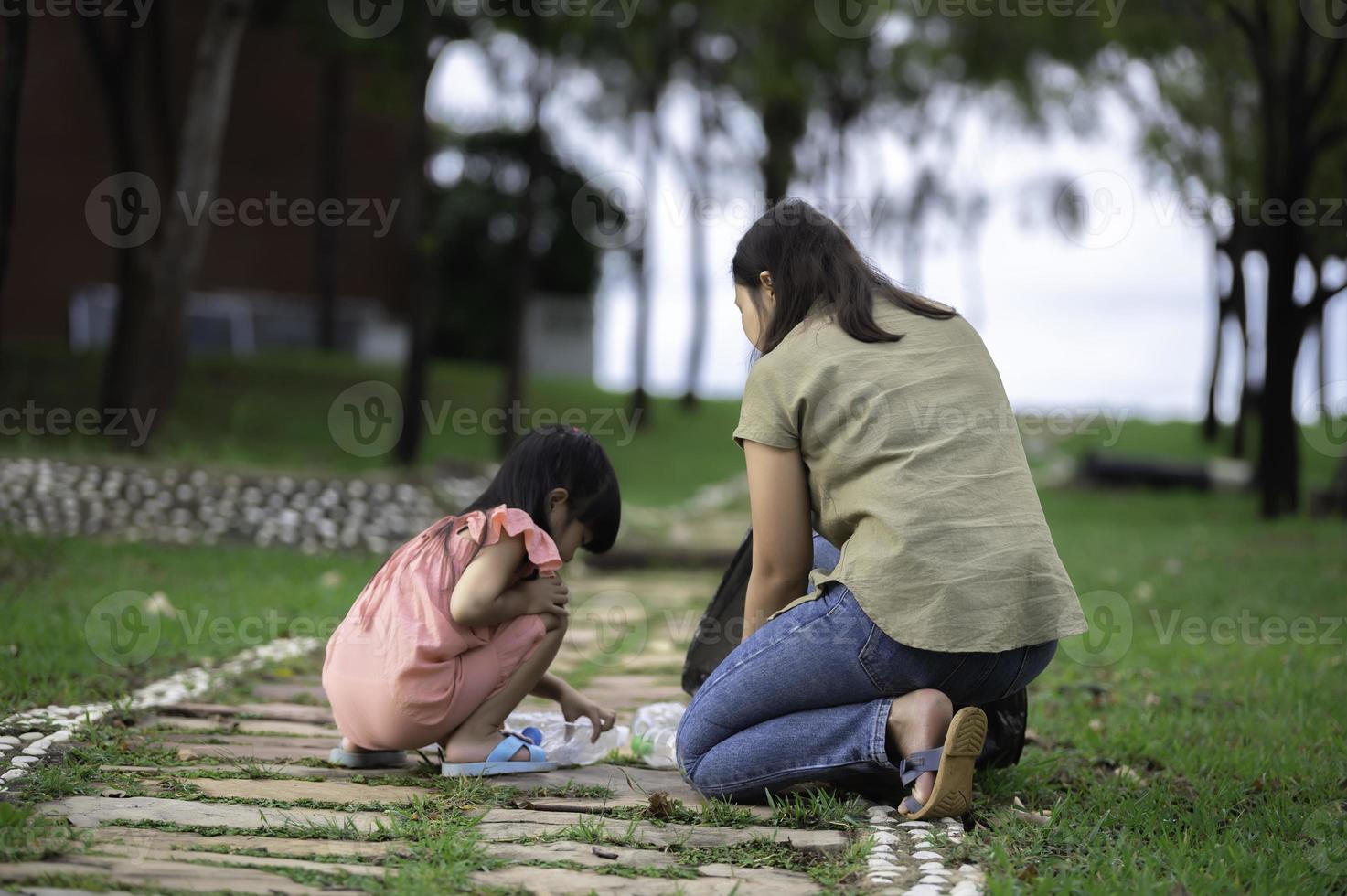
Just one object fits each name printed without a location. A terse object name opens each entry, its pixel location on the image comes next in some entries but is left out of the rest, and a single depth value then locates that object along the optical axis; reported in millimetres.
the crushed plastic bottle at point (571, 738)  7000
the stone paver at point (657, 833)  5461
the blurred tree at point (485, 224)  45469
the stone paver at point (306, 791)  6008
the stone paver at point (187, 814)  5445
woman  5723
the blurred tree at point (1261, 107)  23172
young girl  6430
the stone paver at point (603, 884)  4737
